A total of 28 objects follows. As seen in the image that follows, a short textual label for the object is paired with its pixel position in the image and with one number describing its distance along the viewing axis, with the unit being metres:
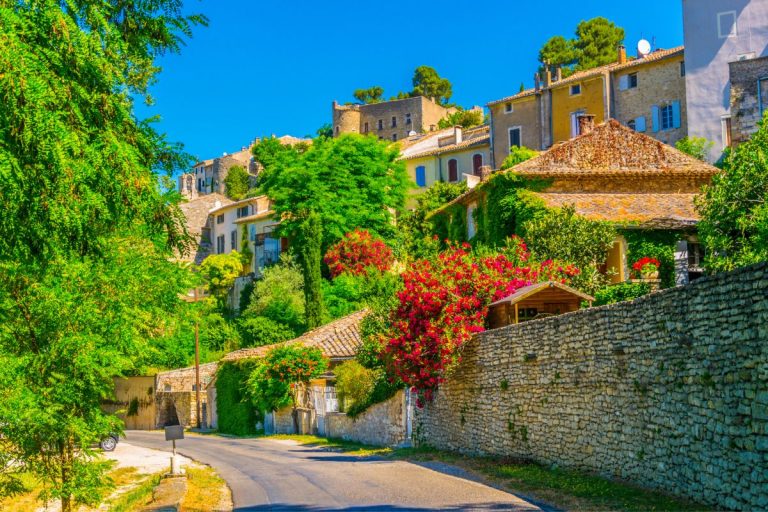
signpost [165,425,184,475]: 22.70
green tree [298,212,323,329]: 53.47
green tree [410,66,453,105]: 143.25
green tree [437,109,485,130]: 105.44
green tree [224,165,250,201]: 126.00
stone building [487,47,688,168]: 59.72
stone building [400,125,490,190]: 72.06
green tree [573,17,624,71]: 94.12
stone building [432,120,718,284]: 34.16
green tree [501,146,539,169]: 55.22
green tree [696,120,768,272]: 26.38
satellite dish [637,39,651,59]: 65.06
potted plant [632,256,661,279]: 30.06
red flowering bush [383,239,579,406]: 25.05
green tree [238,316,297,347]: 57.66
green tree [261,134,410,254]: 61.62
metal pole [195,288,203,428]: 51.80
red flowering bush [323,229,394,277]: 58.06
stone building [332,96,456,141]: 127.62
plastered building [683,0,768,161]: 54.31
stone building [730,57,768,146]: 47.78
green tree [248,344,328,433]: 40.38
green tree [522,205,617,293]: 32.88
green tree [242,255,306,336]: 58.66
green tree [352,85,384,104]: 147.75
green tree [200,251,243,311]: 73.31
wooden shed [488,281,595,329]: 24.48
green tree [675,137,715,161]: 52.25
